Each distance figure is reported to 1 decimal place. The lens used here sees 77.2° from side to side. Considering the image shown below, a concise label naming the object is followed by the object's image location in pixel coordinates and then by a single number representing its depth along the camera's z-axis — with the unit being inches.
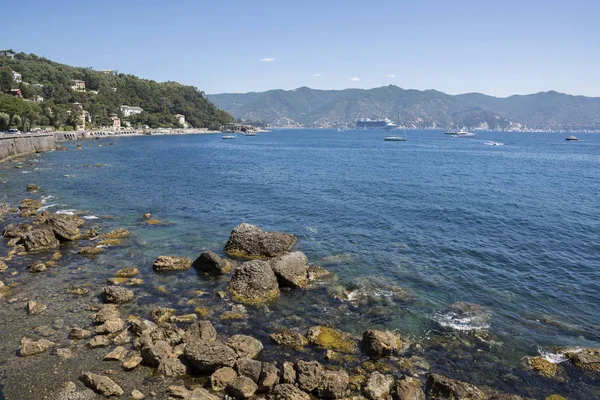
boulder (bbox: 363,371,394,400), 573.9
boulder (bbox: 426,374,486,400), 575.5
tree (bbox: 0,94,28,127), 4243.6
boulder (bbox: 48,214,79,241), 1230.9
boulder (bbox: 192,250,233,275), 1026.7
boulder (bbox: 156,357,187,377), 609.6
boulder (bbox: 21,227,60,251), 1158.3
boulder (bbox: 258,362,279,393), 580.4
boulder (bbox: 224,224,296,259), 1170.0
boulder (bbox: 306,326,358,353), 703.4
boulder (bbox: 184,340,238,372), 614.5
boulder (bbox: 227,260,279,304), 890.7
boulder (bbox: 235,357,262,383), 600.5
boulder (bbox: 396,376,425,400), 564.1
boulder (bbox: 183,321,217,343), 690.2
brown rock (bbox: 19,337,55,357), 633.6
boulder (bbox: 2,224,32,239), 1242.0
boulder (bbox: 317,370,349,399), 570.6
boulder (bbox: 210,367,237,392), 582.9
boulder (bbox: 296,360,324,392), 579.8
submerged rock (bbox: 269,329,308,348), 706.2
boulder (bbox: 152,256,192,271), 1043.3
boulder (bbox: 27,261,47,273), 989.8
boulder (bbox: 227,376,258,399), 563.2
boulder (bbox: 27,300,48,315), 777.7
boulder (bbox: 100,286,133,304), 840.3
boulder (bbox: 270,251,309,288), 954.7
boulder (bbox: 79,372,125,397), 550.6
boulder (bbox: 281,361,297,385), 591.8
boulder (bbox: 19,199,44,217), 1539.1
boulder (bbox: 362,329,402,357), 682.8
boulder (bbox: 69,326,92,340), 693.9
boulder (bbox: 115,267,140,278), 988.6
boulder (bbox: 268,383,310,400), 553.0
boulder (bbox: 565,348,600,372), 674.2
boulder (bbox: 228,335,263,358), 651.1
